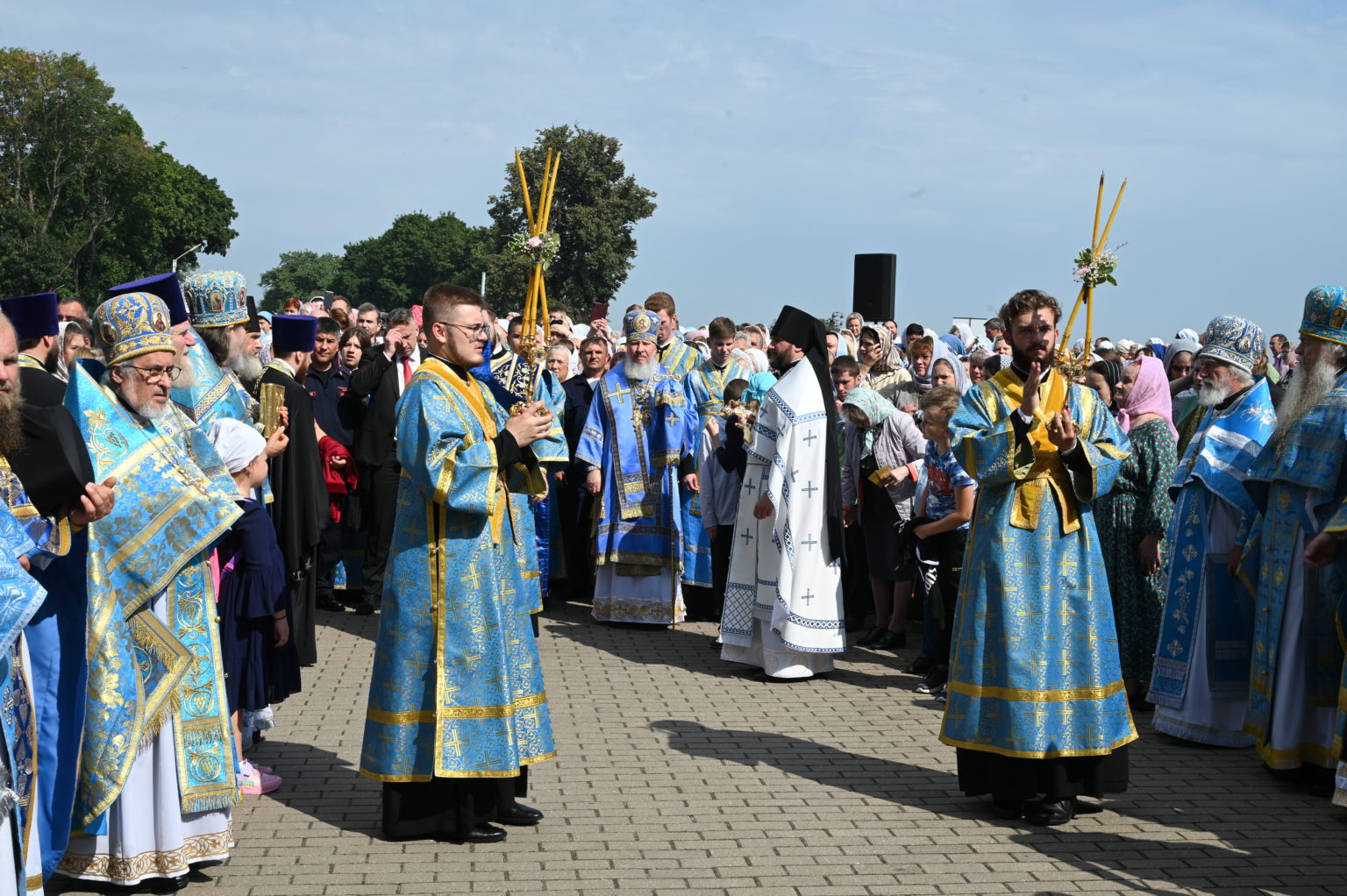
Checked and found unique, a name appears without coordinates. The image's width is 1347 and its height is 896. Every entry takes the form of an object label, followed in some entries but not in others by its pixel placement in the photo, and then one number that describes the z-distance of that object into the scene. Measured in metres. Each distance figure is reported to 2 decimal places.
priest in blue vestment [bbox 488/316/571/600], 5.77
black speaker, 19.78
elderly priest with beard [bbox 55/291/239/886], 4.55
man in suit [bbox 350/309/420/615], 10.48
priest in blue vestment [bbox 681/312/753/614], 10.87
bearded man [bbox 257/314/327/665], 7.10
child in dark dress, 5.48
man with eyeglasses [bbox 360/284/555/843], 5.24
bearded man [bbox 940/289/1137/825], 5.68
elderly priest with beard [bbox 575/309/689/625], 10.52
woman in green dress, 7.79
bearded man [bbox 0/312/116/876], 3.95
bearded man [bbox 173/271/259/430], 5.92
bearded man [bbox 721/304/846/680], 8.48
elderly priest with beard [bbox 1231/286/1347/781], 6.23
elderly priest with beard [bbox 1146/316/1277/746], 7.12
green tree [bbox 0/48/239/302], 60.12
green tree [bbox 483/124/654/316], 51.91
